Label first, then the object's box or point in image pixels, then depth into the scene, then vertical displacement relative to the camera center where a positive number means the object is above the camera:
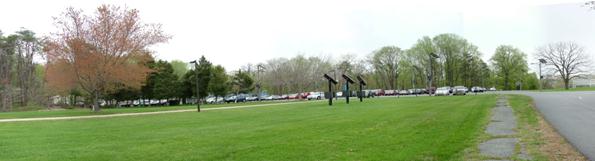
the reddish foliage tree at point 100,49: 40.25 +3.98
